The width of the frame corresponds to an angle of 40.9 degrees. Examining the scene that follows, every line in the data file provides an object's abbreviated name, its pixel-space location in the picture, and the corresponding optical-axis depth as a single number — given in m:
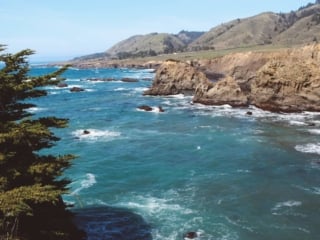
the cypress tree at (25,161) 18.48
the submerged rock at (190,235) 29.53
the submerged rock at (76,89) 127.61
